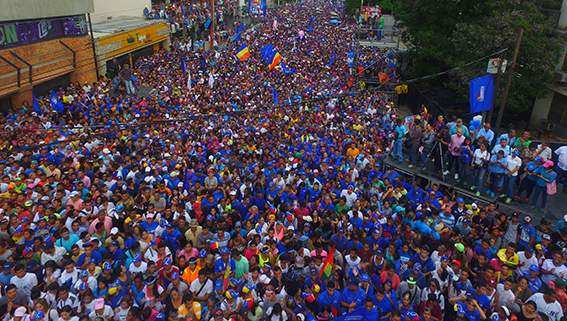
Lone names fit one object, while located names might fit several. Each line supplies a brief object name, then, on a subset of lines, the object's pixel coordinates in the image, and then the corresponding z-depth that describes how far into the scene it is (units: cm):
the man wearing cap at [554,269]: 596
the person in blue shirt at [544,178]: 850
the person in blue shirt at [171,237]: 684
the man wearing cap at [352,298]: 548
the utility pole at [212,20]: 2815
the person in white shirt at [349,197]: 848
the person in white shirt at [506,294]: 553
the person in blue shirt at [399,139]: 1151
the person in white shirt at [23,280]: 555
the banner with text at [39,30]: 1491
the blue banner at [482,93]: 1098
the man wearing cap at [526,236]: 701
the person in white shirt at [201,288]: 570
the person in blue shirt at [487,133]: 956
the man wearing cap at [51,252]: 603
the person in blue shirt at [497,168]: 893
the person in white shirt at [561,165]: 910
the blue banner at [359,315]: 518
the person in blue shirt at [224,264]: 606
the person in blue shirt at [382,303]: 543
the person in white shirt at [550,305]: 526
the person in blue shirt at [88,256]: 600
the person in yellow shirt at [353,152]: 1144
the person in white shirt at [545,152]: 850
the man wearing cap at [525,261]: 623
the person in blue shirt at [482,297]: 544
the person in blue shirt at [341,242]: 680
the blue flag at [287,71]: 2250
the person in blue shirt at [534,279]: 586
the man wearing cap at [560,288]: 550
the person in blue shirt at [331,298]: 557
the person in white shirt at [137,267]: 589
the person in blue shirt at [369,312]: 521
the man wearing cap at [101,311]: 511
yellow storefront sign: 2127
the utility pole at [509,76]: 1107
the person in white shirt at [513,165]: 877
